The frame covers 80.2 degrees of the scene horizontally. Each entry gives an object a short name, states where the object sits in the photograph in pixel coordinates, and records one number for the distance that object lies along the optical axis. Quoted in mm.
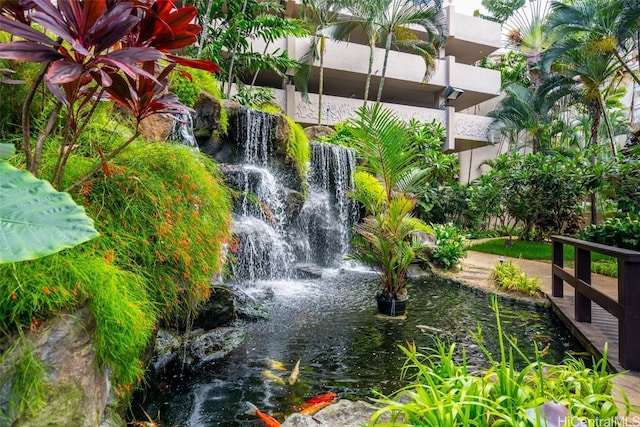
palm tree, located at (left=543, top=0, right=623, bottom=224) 10422
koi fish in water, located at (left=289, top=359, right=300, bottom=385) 2895
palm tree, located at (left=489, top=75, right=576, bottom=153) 16547
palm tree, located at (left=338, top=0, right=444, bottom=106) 12461
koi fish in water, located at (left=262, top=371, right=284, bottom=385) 2928
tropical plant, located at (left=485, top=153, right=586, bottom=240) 10109
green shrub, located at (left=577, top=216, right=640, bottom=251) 8055
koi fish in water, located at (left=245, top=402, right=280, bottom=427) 2281
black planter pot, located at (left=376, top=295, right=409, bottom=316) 4656
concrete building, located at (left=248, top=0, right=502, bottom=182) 14312
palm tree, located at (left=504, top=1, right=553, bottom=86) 17844
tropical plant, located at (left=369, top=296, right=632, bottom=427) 1425
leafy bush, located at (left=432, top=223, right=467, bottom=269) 7816
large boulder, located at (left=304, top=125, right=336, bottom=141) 12525
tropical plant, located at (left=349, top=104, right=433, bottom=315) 4273
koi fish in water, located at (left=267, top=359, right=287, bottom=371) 3146
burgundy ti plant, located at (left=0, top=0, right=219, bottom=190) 1341
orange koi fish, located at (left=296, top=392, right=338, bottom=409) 2559
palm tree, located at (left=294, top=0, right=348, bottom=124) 12758
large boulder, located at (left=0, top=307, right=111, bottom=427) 1579
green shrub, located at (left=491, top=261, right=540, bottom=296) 5758
